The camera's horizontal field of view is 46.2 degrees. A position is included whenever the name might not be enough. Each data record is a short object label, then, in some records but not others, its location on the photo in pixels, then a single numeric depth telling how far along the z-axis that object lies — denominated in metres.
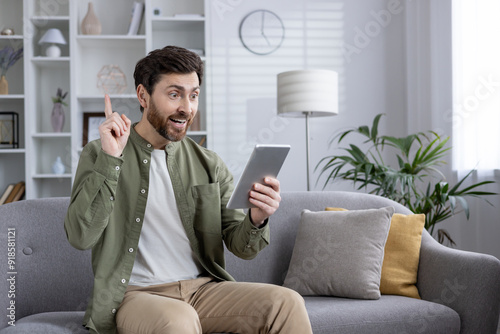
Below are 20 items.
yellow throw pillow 2.19
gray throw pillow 2.12
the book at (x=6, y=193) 4.11
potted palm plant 2.89
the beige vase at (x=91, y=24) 4.20
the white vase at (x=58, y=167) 4.18
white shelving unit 4.14
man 1.57
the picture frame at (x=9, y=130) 4.24
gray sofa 1.94
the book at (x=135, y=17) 4.21
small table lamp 4.12
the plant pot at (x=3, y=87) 4.18
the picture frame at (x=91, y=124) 4.28
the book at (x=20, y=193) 4.14
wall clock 4.41
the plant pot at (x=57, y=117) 4.22
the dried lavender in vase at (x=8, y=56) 4.21
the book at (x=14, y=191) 4.12
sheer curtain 3.33
